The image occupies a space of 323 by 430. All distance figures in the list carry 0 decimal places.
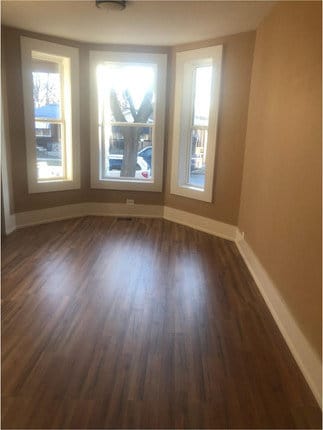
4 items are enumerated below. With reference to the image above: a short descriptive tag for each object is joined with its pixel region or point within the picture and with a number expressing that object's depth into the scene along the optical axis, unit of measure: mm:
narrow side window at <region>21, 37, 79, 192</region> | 4309
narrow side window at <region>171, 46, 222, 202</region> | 4277
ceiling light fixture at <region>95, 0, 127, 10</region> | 2948
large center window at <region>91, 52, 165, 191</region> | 4761
